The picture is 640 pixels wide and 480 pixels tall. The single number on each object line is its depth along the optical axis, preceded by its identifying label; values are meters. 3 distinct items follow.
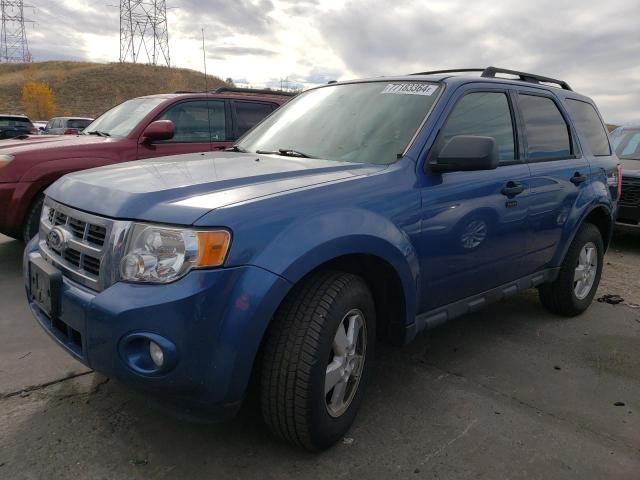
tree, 57.31
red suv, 4.73
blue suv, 1.96
